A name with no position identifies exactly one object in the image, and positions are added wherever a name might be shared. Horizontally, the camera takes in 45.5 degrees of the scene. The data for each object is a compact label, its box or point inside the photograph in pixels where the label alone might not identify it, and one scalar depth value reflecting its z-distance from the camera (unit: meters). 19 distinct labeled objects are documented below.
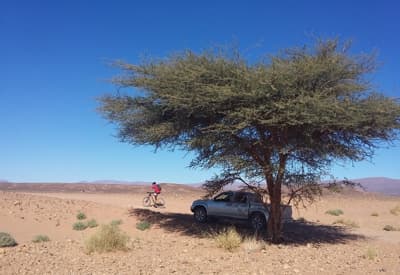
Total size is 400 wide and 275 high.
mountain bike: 33.29
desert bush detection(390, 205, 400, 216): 36.13
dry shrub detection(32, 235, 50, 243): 17.63
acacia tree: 16.23
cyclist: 32.72
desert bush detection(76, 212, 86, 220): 24.39
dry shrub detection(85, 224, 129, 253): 14.65
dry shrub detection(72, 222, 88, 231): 21.79
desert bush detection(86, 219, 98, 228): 22.16
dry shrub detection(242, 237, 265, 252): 15.77
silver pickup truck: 21.41
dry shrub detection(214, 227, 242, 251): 15.65
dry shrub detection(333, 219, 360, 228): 26.75
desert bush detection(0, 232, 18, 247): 15.45
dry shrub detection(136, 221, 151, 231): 22.12
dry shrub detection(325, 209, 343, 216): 33.87
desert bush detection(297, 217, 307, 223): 28.36
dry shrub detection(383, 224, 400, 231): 24.92
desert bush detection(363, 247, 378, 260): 14.86
